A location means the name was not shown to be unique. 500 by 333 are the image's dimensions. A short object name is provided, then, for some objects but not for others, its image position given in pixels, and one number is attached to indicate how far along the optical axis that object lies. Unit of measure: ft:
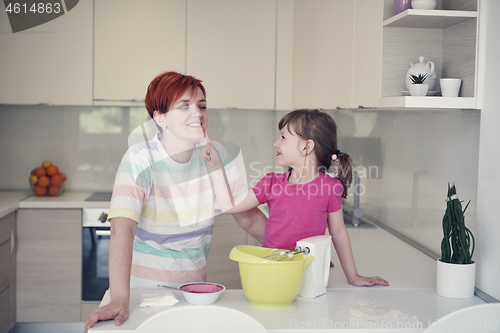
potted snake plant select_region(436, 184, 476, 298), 4.25
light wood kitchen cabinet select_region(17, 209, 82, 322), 8.86
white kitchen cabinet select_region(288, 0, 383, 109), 5.21
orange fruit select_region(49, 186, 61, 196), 9.71
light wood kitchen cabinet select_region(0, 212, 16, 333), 8.29
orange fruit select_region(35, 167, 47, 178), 9.89
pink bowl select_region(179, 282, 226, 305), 3.87
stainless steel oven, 8.95
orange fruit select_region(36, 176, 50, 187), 9.68
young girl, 4.66
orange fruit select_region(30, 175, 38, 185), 9.76
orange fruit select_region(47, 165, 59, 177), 9.94
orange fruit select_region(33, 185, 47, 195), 9.70
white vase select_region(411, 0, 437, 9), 4.50
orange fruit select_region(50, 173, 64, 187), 9.71
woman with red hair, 4.55
